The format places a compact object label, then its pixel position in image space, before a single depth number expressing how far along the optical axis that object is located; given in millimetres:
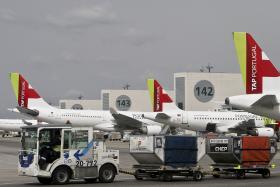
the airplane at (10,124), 108438
